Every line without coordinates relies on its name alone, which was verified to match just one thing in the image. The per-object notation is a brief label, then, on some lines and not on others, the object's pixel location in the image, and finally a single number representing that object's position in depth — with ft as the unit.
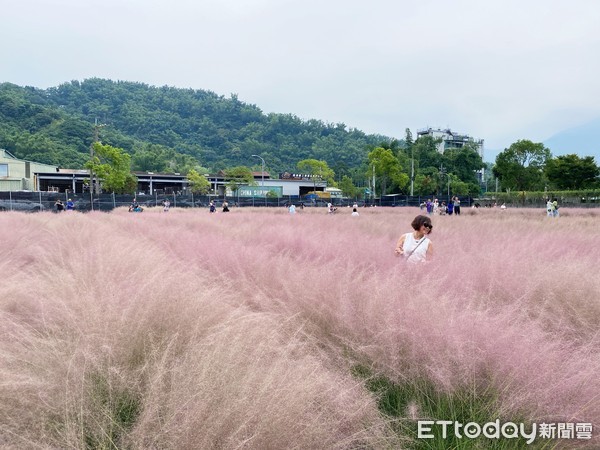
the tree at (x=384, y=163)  202.49
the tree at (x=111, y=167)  165.07
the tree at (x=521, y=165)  200.03
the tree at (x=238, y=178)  250.16
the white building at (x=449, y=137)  510.83
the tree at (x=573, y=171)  184.90
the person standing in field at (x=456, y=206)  102.47
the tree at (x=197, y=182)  240.73
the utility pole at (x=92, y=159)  151.36
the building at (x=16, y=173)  195.42
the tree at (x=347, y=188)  280.31
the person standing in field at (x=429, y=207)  106.41
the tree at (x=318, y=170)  271.49
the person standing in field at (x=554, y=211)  85.16
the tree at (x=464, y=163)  300.40
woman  19.01
